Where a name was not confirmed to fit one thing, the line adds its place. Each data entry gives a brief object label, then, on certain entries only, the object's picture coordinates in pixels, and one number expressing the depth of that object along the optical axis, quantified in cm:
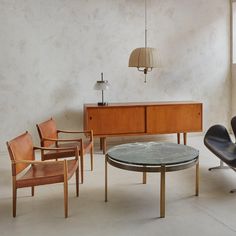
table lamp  508
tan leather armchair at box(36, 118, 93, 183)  379
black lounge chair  362
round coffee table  296
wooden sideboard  505
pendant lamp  427
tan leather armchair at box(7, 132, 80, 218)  289
